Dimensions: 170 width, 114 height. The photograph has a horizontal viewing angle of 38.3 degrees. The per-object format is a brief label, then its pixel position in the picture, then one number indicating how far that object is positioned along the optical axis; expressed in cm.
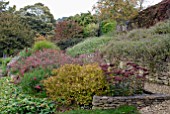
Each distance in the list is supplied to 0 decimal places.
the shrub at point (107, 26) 1902
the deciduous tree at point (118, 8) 1616
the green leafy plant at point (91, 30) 2078
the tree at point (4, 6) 3351
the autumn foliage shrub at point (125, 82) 578
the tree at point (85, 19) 2258
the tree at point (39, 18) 3132
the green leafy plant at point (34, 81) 784
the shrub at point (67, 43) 1865
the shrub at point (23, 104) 586
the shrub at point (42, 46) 1381
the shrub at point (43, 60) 911
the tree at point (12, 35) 2162
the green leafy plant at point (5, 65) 1472
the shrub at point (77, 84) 611
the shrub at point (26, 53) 1351
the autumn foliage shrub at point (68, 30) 2052
